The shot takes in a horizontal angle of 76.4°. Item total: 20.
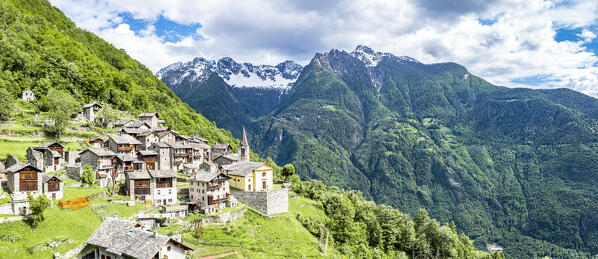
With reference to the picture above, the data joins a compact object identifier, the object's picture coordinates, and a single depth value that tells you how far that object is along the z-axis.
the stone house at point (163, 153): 88.75
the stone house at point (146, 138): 90.46
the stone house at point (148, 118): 115.62
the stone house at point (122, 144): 82.12
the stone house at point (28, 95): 100.25
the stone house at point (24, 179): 53.00
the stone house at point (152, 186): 67.81
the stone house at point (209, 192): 69.69
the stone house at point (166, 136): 97.12
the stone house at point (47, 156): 66.19
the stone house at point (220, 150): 115.20
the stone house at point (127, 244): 41.19
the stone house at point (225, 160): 101.58
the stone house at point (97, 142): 84.69
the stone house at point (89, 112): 104.76
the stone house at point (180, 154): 92.56
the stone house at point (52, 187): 56.06
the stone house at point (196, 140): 111.51
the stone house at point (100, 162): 70.69
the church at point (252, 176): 82.56
